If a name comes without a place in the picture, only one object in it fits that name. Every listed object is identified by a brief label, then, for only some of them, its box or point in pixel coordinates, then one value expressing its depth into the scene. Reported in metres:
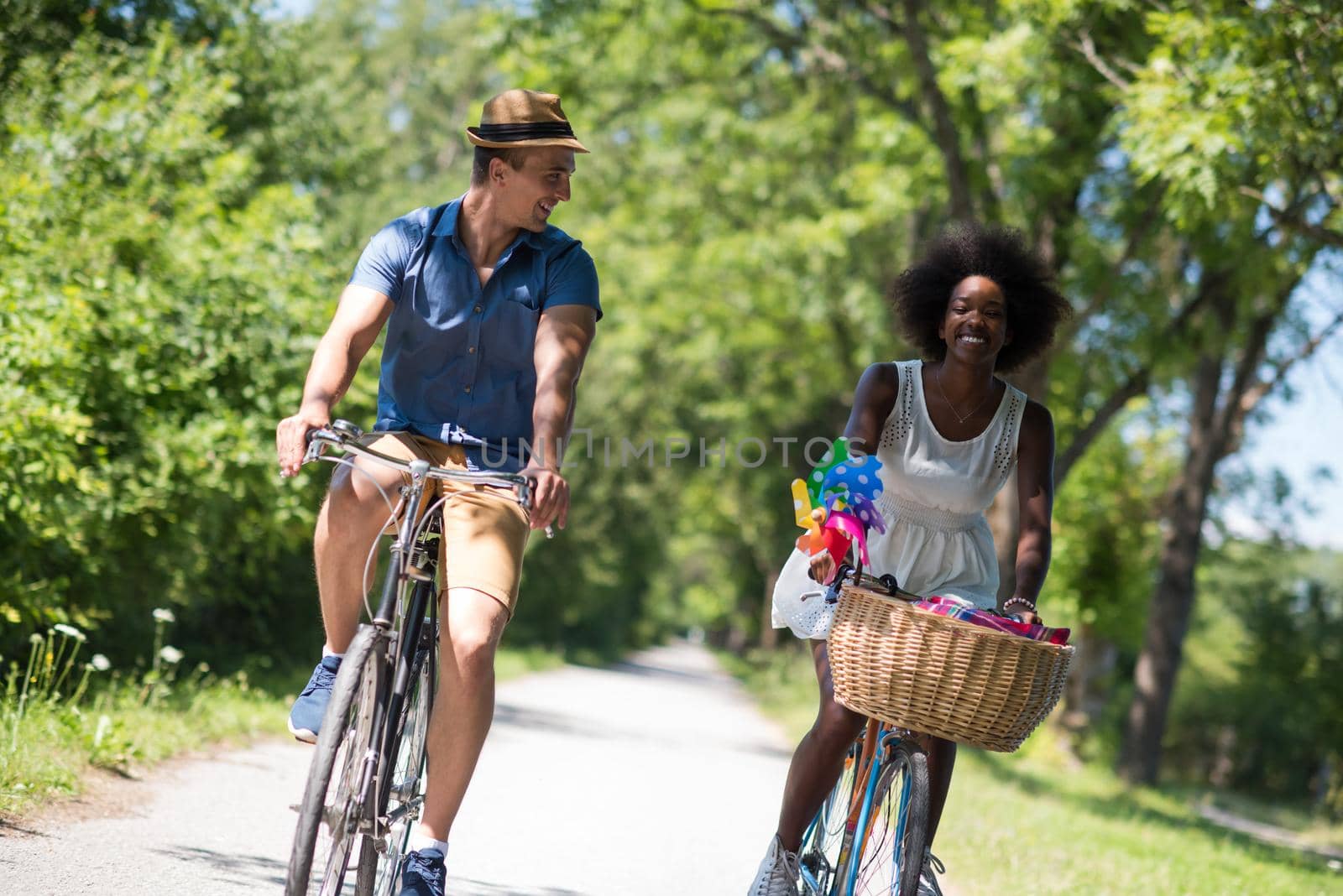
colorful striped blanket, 7.46
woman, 8.62
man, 7.62
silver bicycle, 6.78
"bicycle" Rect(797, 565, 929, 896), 7.70
